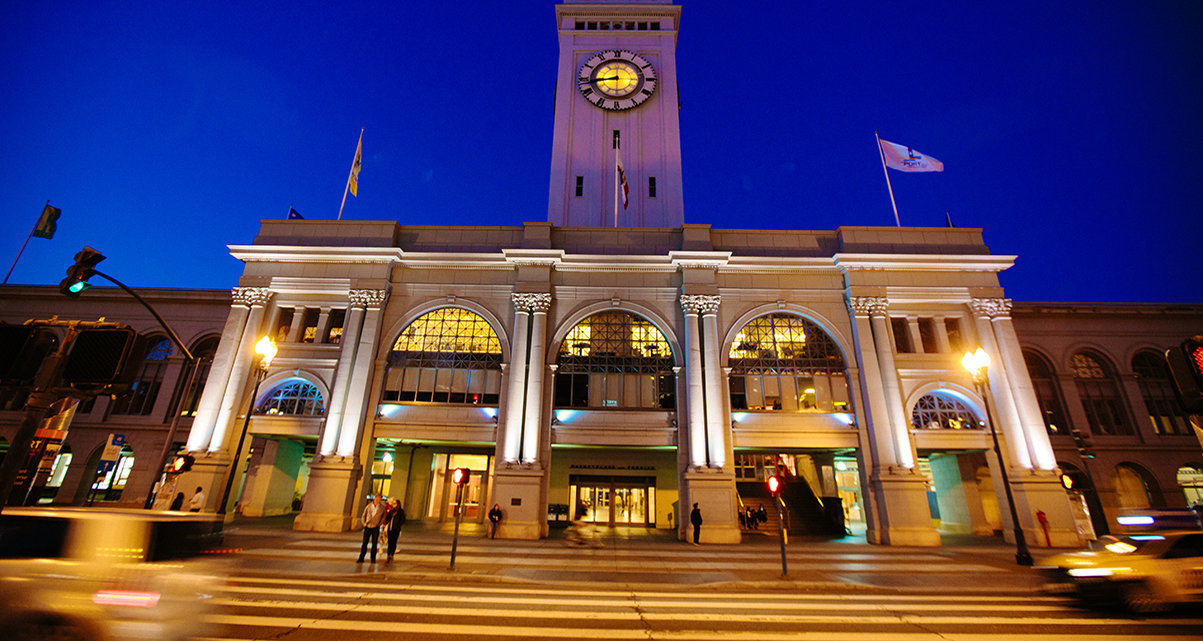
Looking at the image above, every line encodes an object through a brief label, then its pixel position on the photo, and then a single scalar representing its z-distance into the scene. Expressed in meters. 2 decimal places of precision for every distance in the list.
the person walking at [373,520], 14.70
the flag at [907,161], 26.55
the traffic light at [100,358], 6.01
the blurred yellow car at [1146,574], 9.66
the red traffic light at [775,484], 14.37
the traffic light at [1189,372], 5.39
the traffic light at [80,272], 8.62
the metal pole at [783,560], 13.70
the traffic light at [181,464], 16.56
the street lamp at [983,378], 16.88
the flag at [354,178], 29.05
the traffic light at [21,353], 6.30
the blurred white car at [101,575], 5.00
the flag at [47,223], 27.39
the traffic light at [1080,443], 21.22
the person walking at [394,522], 15.11
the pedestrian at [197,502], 20.42
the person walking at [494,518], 22.41
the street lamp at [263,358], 17.75
